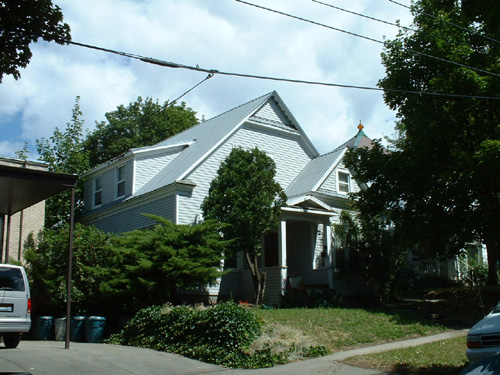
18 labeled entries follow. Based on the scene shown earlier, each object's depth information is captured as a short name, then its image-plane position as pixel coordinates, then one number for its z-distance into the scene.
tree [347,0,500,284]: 17.45
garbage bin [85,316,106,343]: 15.73
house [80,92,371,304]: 20.86
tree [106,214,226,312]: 15.83
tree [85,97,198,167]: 42.38
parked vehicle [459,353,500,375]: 5.30
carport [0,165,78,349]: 12.92
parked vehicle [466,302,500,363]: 8.41
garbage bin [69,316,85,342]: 16.08
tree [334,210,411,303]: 20.08
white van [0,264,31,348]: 12.13
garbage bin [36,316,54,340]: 16.81
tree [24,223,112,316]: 17.11
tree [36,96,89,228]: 33.34
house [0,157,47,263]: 20.31
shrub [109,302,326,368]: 11.46
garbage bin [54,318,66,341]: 16.45
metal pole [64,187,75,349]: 12.62
